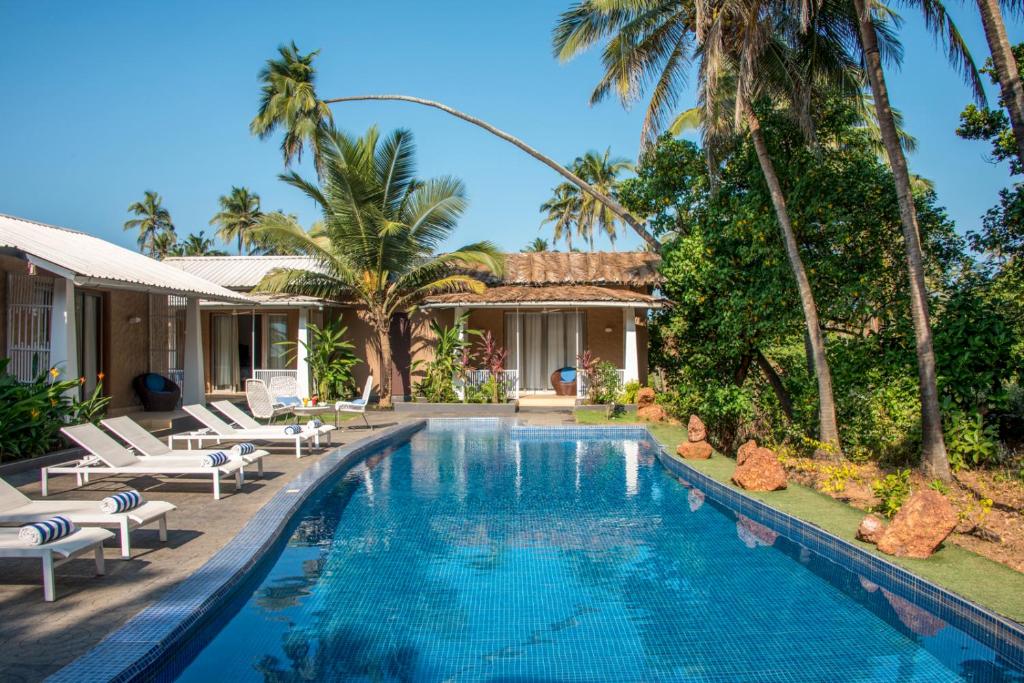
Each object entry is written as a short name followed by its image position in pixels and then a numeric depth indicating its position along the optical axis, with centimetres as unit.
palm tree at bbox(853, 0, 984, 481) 897
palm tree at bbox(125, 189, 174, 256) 5847
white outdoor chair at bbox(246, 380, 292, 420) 1356
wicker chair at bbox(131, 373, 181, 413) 1506
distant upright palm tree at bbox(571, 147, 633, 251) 3734
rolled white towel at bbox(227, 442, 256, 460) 860
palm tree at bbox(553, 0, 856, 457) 1055
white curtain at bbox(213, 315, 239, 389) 2108
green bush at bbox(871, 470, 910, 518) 720
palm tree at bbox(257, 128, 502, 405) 1736
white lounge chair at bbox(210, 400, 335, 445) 1166
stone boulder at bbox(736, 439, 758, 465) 953
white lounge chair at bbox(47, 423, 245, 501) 789
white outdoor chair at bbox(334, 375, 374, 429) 1421
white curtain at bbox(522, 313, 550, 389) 2039
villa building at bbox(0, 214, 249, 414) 1073
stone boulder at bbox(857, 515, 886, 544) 640
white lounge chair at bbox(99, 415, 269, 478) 871
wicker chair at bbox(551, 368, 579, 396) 1914
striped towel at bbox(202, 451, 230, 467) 801
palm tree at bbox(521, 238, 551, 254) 4835
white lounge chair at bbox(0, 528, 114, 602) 474
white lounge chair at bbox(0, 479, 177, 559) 561
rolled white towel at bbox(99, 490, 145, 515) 566
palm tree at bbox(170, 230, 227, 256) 5481
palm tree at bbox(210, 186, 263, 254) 5168
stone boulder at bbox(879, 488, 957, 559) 602
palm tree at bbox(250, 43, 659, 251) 2088
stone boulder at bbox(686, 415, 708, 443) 1174
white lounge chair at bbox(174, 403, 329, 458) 1043
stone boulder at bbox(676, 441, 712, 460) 1123
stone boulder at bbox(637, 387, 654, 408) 1698
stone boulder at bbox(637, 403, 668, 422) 1602
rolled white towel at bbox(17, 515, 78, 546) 479
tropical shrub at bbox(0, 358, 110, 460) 948
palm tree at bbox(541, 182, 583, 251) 4000
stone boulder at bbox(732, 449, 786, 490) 876
